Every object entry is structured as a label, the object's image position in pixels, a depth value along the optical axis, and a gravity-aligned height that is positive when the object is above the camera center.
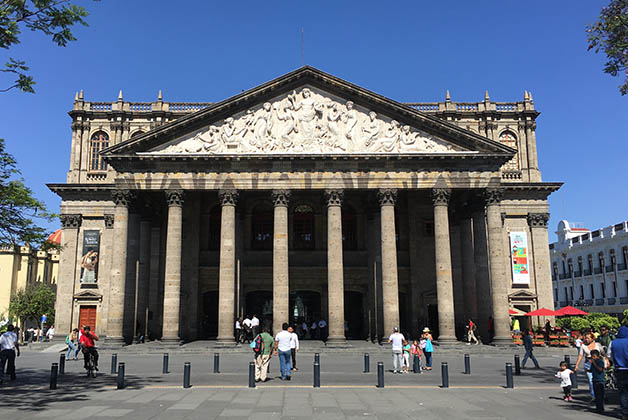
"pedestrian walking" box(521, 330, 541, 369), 22.28 -2.28
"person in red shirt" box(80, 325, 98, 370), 18.56 -1.73
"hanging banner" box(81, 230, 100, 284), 38.53 +2.98
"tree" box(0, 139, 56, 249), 15.76 +2.74
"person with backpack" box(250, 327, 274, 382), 17.12 -1.79
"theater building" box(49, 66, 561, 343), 32.75 +5.90
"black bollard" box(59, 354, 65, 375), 18.85 -2.46
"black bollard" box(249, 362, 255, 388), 15.52 -2.41
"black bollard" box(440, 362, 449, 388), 15.76 -2.49
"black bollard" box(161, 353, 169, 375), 19.75 -2.61
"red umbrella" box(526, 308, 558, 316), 35.44 -1.36
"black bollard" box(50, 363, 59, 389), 15.38 -2.36
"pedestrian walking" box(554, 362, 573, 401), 13.83 -2.39
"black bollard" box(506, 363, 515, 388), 15.75 -2.55
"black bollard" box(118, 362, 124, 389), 15.34 -2.38
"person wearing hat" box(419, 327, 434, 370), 20.80 -2.11
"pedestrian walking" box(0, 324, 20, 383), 16.75 -1.64
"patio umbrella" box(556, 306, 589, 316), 35.45 -1.31
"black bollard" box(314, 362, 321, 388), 15.66 -2.44
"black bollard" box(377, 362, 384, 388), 15.77 -2.47
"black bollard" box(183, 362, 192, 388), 15.45 -2.36
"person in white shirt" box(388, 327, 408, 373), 19.34 -2.07
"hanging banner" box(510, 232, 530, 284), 38.81 +2.70
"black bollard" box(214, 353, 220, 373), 19.91 -2.60
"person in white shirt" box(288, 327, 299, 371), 18.03 -1.66
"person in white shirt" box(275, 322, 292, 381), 17.64 -1.89
